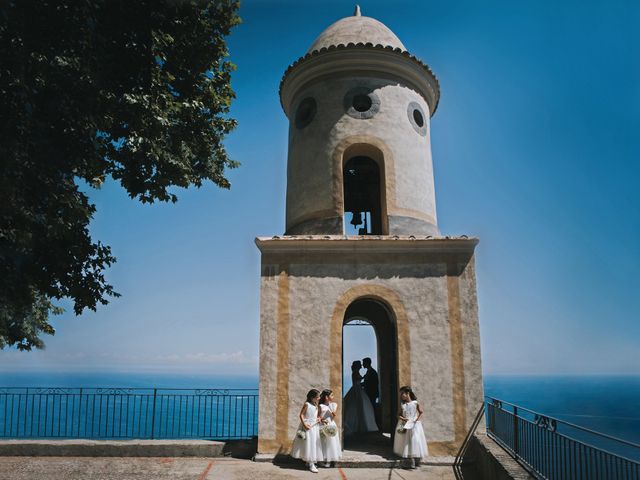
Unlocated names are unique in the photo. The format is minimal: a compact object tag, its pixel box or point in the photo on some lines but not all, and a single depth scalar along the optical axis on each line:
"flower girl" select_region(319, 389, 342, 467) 9.30
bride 12.37
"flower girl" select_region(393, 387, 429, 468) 9.26
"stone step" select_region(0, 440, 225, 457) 10.06
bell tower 9.87
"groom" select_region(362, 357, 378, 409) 13.45
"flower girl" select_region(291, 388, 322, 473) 9.09
